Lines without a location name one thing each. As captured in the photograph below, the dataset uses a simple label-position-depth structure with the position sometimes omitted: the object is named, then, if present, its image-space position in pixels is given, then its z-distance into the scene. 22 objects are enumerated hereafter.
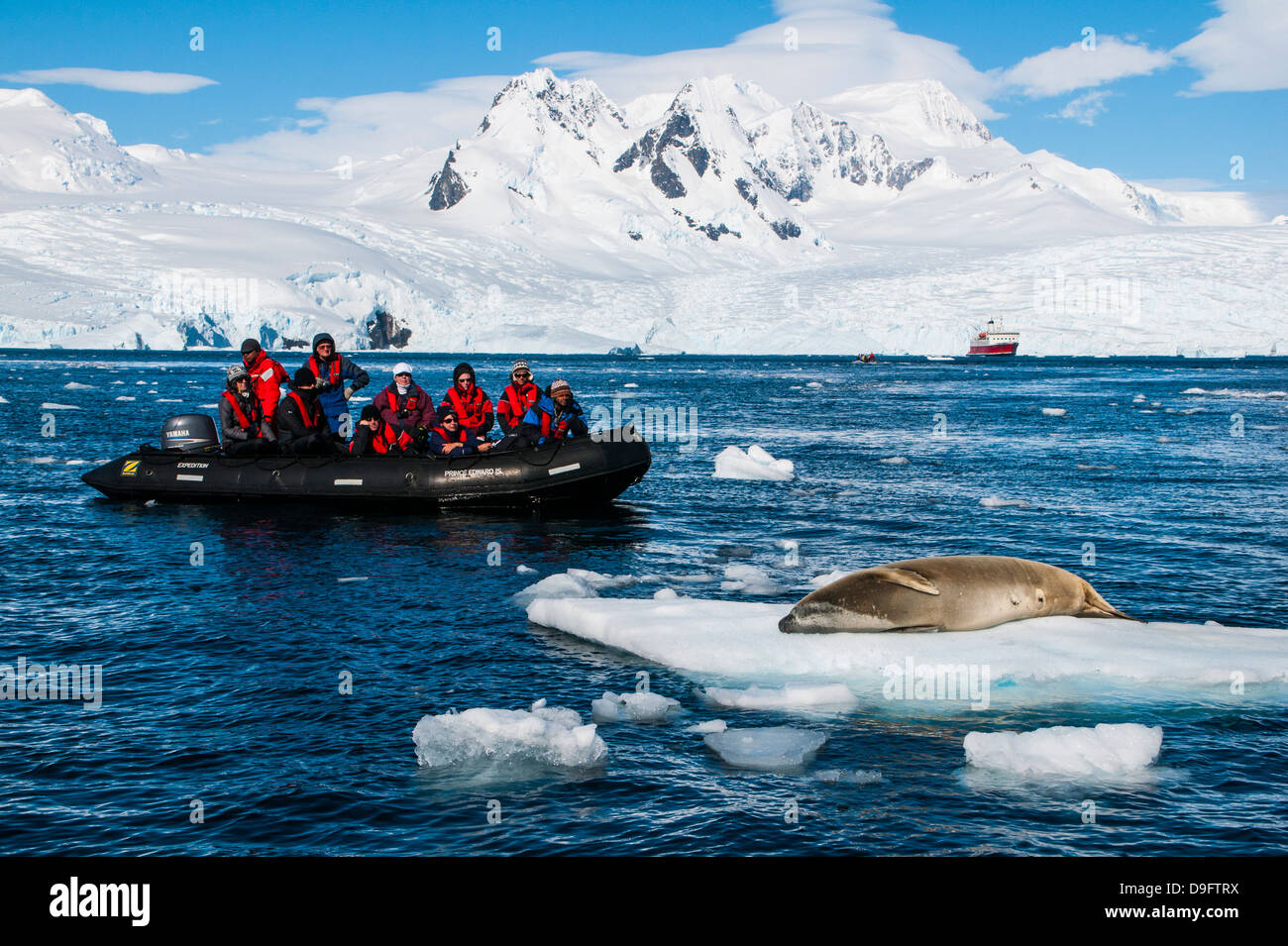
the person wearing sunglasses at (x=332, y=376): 14.52
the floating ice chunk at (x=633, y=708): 6.75
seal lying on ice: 7.60
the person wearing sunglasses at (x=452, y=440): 15.02
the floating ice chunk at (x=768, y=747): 6.04
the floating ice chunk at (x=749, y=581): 10.16
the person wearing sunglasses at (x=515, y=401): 14.88
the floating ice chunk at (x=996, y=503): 15.43
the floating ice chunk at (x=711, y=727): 6.50
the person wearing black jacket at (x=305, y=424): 15.13
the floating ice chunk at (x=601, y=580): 10.48
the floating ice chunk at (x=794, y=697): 6.89
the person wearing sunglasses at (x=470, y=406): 14.95
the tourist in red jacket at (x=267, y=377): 14.64
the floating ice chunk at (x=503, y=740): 6.06
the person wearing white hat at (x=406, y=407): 15.09
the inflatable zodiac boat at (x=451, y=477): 14.69
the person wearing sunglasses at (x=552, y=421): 14.94
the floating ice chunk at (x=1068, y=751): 5.86
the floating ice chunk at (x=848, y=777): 5.77
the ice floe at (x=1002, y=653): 7.05
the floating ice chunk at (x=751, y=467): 18.27
